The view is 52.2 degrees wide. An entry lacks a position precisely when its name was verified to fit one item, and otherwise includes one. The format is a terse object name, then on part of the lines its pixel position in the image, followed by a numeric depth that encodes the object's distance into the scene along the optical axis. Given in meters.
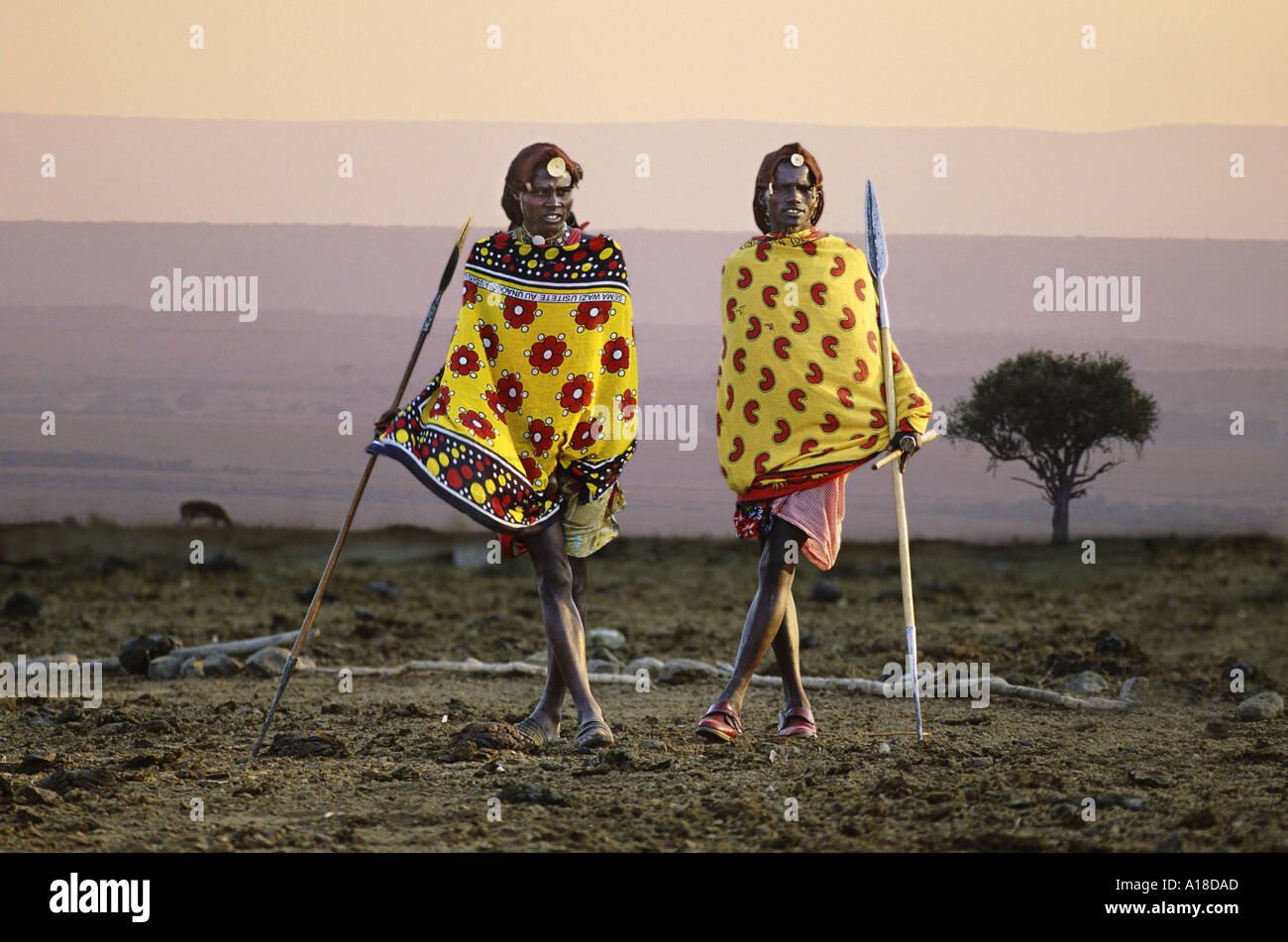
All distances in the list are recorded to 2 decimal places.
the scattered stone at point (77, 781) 5.24
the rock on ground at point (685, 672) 8.66
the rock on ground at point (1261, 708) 7.04
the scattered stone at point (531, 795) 4.92
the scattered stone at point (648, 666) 8.89
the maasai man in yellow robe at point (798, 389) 6.00
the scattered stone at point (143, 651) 9.04
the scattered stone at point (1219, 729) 6.54
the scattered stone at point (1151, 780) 5.12
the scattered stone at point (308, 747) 5.95
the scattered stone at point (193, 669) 8.91
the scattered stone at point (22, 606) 11.69
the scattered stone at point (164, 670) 8.91
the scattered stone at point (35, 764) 5.61
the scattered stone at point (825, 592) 12.74
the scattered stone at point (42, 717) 7.04
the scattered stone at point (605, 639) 9.95
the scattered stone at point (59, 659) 9.10
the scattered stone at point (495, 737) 5.90
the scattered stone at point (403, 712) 7.16
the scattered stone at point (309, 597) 12.88
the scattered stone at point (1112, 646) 9.14
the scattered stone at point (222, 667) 8.97
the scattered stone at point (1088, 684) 8.03
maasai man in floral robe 5.79
